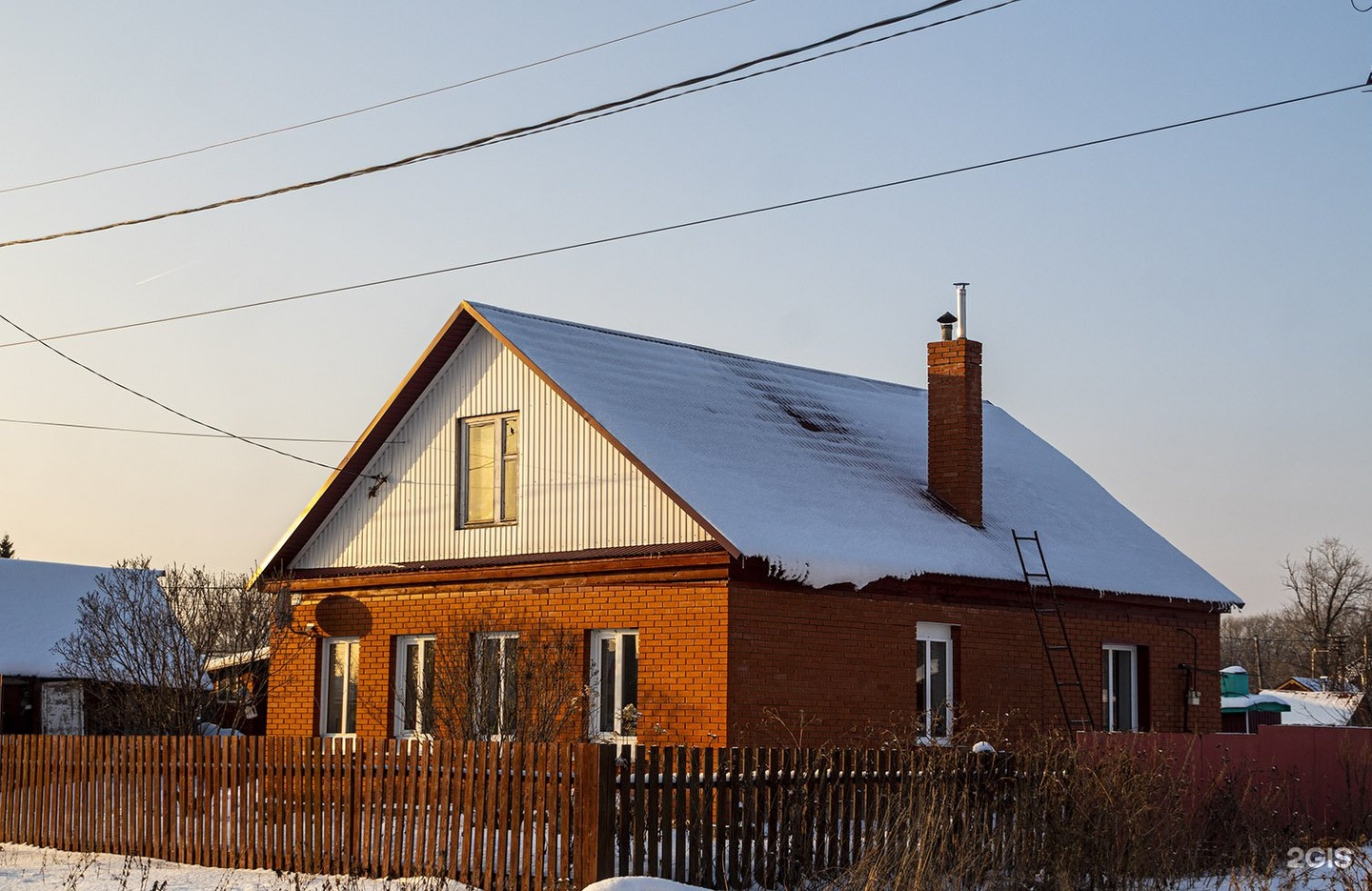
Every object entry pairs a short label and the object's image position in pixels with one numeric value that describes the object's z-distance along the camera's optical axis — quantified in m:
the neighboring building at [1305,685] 60.00
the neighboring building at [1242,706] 40.12
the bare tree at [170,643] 19.92
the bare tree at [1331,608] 77.50
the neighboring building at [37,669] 31.98
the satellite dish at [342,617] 21.77
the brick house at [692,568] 17.92
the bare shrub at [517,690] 18.03
